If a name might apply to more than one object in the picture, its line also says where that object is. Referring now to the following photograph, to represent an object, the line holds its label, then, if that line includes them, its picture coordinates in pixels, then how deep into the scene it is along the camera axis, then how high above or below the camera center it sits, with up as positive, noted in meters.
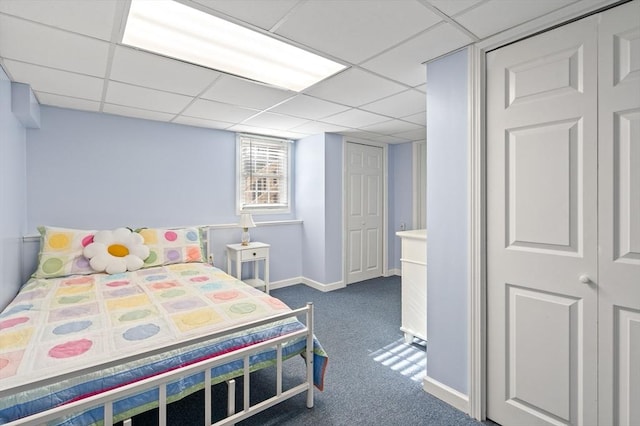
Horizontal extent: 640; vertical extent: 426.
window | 4.41 +0.55
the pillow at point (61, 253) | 2.74 -0.36
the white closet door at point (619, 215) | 1.39 -0.03
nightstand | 3.89 -0.57
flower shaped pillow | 2.87 -0.37
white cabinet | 2.71 -0.67
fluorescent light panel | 1.77 +1.10
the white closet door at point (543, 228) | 1.51 -0.10
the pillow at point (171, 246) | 3.21 -0.36
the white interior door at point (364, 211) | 4.80 -0.01
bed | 1.29 -0.65
